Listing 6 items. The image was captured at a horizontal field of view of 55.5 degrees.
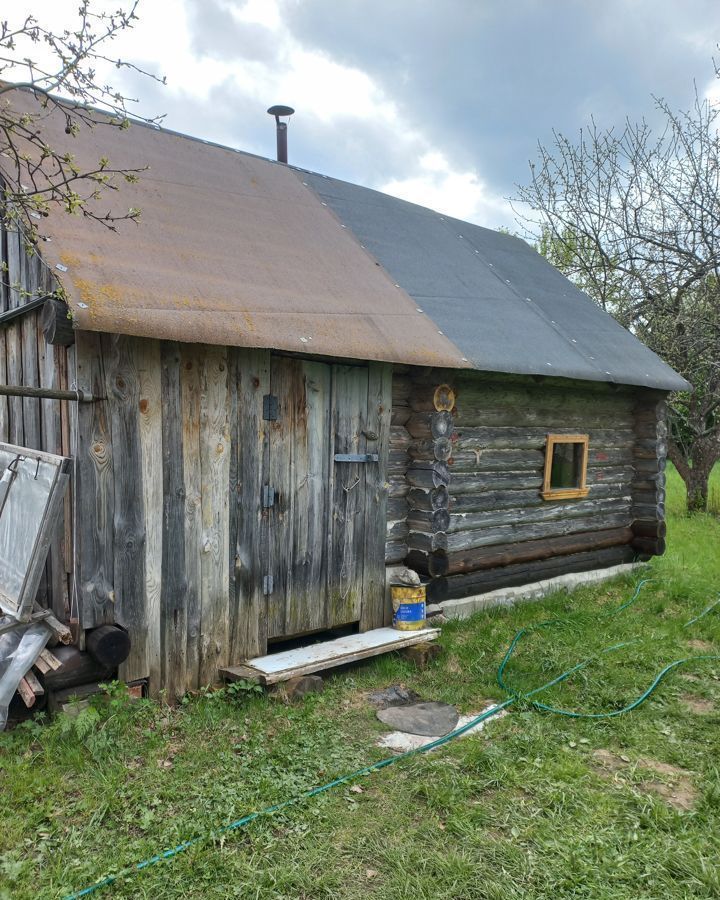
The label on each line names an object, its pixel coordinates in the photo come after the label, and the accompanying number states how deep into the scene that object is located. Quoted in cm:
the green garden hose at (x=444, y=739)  317
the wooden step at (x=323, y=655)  505
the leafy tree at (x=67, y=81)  291
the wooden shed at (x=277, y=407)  452
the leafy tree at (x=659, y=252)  1327
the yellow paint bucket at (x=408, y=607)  618
